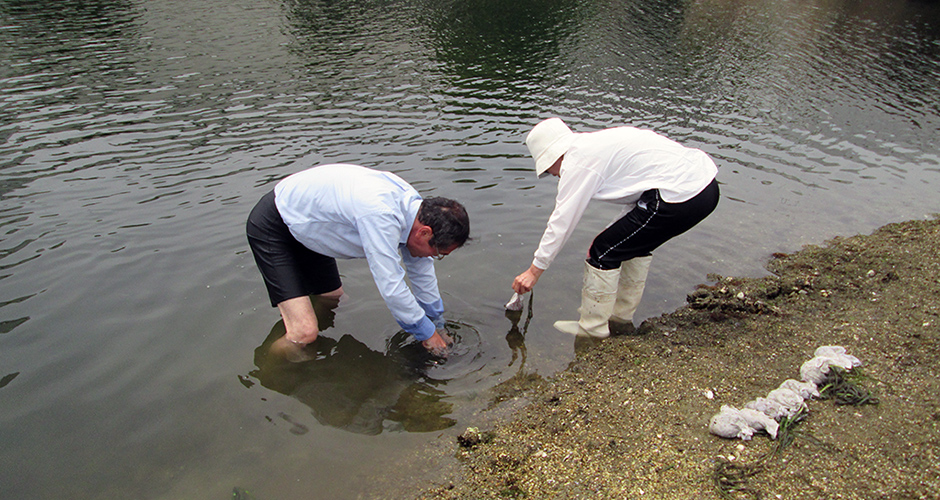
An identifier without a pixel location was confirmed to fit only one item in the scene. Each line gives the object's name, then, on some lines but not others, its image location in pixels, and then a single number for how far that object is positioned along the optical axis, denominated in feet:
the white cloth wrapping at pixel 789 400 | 10.50
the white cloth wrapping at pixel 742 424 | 10.16
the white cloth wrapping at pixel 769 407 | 10.42
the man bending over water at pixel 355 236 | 11.92
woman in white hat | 12.80
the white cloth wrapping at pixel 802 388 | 11.03
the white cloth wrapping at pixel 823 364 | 11.51
